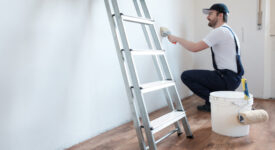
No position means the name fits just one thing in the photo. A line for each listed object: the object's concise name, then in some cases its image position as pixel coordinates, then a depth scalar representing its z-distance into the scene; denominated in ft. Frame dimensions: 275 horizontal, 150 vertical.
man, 7.66
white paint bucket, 5.62
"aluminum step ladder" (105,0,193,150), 4.63
